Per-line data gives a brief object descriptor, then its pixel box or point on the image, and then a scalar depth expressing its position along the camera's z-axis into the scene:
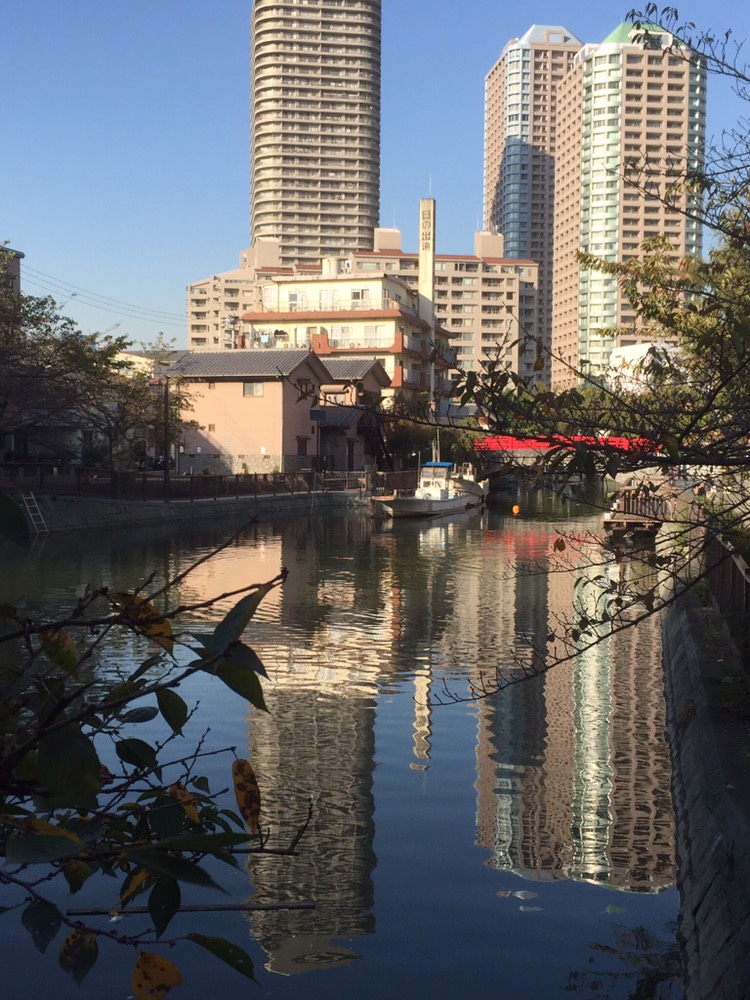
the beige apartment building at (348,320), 72.94
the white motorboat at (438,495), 46.78
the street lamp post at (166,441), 40.69
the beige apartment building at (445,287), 116.06
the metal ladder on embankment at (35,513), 33.50
